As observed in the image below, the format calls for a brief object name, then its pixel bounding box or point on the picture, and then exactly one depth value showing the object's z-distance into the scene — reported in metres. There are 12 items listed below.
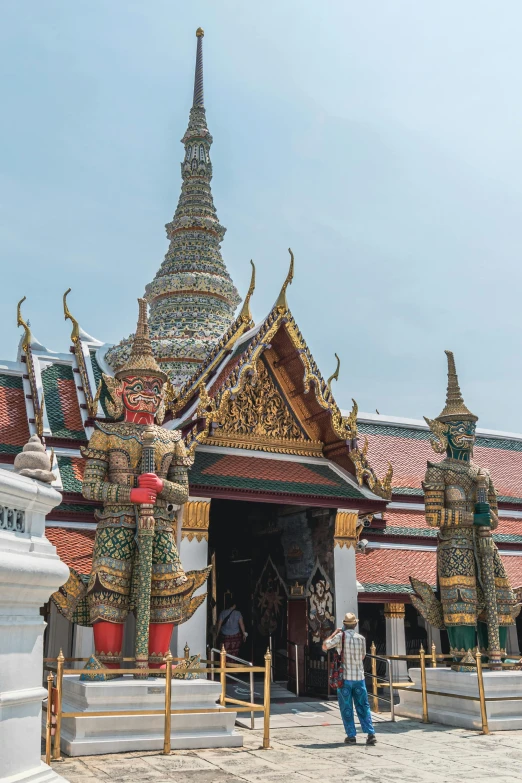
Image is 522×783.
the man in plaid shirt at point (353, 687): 7.44
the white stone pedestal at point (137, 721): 6.90
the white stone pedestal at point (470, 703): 8.62
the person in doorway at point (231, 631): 12.10
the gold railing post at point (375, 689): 10.03
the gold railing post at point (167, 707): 6.88
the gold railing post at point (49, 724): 6.03
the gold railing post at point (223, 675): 7.67
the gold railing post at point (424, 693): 9.07
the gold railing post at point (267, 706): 7.34
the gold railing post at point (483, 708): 8.23
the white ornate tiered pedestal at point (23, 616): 4.01
